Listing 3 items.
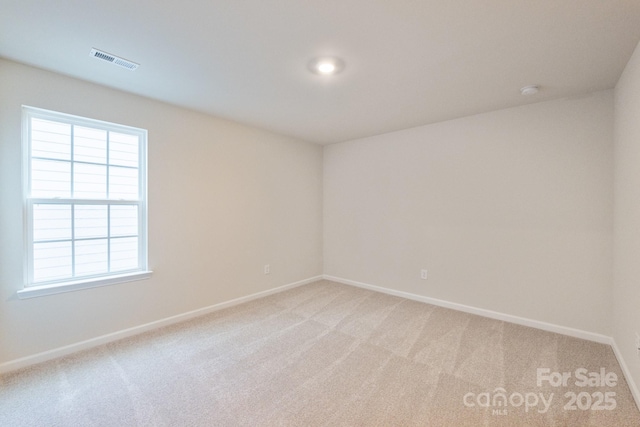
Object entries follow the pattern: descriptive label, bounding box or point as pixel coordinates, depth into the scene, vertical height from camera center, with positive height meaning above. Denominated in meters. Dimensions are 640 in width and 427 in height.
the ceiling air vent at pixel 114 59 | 1.93 +1.14
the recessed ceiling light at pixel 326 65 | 2.02 +1.15
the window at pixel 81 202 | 2.21 +0.09
